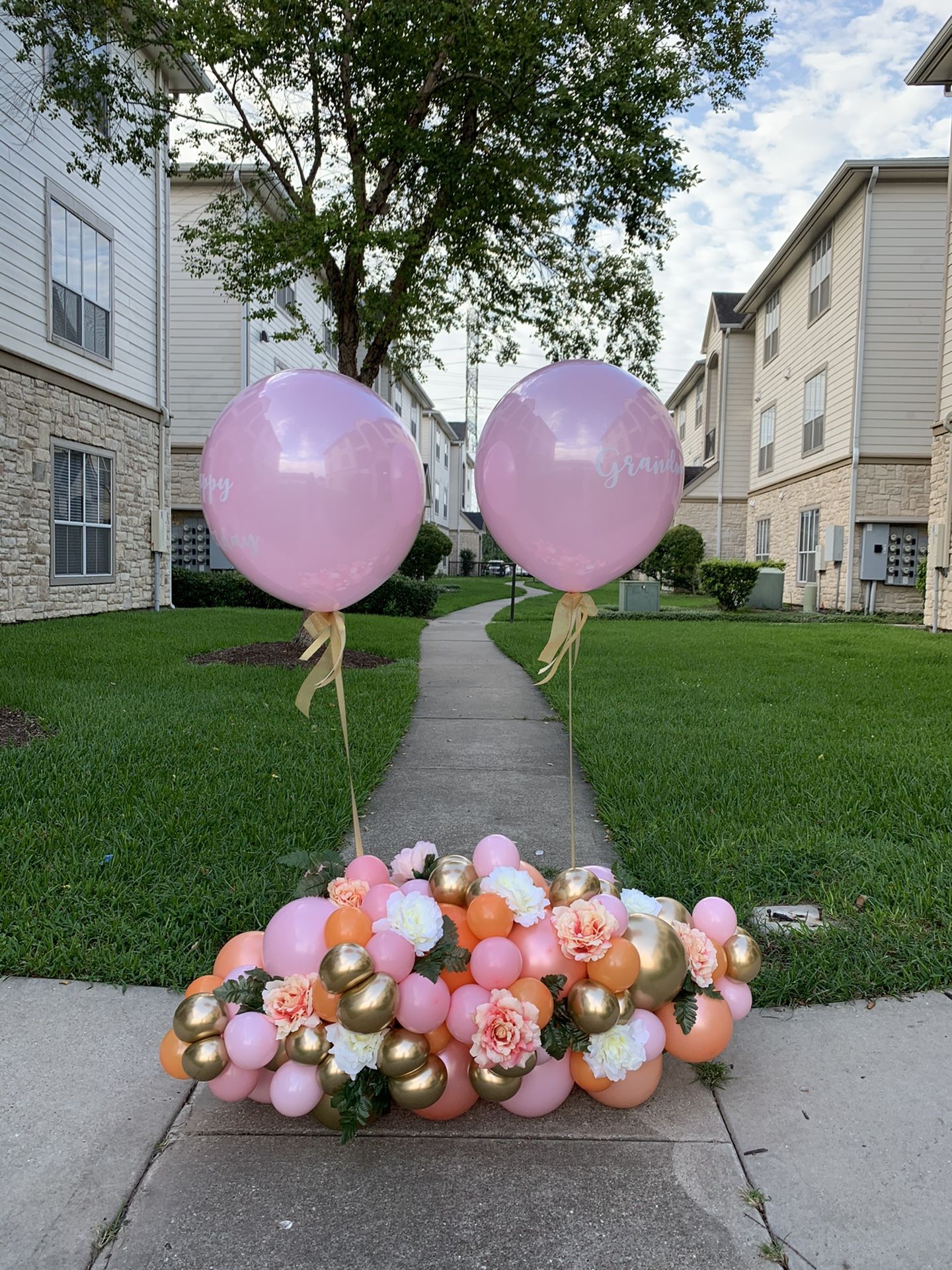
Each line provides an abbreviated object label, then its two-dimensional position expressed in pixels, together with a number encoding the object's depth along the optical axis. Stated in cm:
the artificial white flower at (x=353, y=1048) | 183
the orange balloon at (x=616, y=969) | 199
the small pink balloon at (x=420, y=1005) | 189
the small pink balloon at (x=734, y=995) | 220
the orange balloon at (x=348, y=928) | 197
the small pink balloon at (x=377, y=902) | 215
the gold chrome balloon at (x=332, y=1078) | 186
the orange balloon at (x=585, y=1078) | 198
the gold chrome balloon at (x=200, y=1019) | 195
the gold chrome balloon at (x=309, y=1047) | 190
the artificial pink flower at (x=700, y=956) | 212
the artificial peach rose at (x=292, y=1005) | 193
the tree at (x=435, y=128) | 630
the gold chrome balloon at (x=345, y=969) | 185
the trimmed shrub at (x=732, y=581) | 1816
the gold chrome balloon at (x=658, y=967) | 204
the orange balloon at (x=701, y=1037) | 208
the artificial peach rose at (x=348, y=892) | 224
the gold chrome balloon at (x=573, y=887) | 219
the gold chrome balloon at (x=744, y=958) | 220
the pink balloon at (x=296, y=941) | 200
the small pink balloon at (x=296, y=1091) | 189
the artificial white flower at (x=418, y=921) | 195
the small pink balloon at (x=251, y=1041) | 192
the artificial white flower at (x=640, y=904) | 225
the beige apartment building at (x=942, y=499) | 1250
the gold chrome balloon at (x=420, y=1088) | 187
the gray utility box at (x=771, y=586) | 1906
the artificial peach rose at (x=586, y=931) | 198
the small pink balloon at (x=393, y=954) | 190
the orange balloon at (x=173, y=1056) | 198
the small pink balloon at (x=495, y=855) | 236
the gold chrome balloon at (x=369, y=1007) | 182
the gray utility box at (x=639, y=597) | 1700
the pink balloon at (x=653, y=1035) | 200
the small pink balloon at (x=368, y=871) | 236
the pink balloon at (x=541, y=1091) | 196
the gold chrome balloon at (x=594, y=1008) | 192
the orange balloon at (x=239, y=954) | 217
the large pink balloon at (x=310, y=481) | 218
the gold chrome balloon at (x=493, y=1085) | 189
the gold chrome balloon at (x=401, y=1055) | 185
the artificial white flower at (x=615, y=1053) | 190
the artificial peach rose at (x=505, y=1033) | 183
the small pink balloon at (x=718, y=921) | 226
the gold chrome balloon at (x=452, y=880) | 224
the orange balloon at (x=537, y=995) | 194
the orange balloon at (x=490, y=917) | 205
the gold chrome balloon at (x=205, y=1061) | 192
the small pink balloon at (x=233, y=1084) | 194
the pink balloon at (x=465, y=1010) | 193
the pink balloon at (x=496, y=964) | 196
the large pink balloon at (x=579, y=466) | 228
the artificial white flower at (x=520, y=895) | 208
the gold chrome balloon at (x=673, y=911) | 225
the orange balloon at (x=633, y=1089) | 200
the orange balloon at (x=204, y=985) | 209
